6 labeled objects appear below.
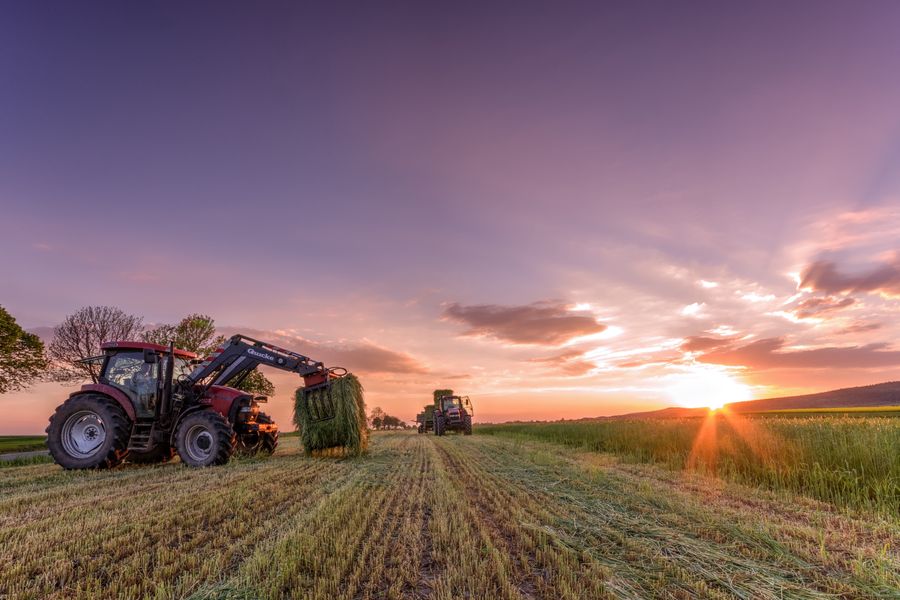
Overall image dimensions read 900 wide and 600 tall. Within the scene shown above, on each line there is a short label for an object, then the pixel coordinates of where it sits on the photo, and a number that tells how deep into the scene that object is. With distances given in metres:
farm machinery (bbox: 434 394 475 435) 27.95
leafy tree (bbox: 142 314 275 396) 26.72
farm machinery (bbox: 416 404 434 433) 37.65
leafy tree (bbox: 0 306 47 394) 22.06
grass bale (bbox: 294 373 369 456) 11.50
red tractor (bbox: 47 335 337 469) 9.59
